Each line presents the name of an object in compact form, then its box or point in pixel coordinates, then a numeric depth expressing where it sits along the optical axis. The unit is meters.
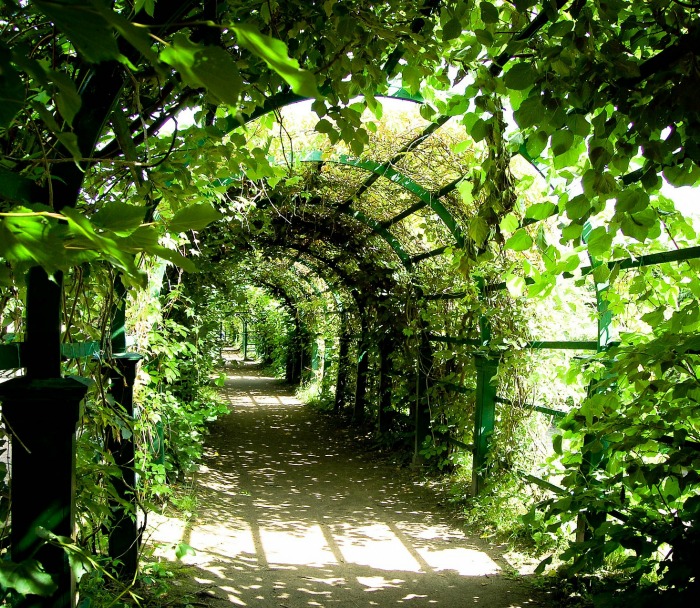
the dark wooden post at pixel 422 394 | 6.50
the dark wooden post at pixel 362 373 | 8.41
